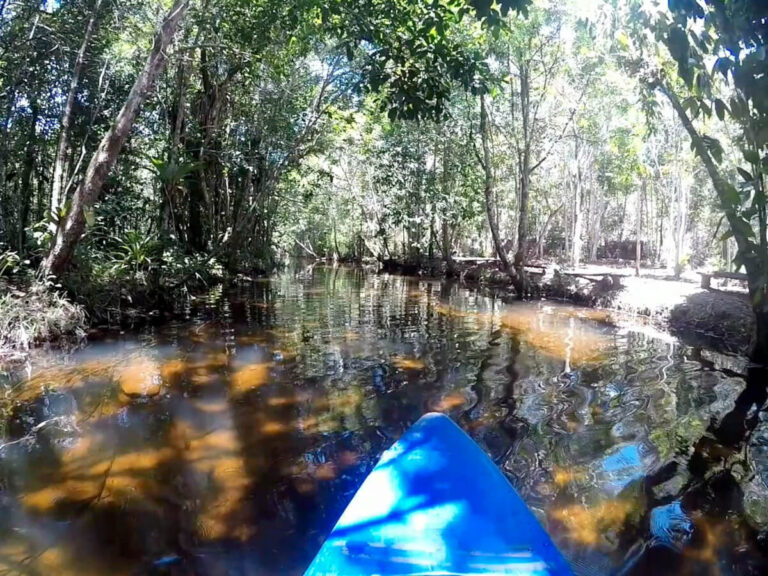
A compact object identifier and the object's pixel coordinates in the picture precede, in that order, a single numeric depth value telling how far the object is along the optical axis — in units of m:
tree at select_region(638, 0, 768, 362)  2.47
